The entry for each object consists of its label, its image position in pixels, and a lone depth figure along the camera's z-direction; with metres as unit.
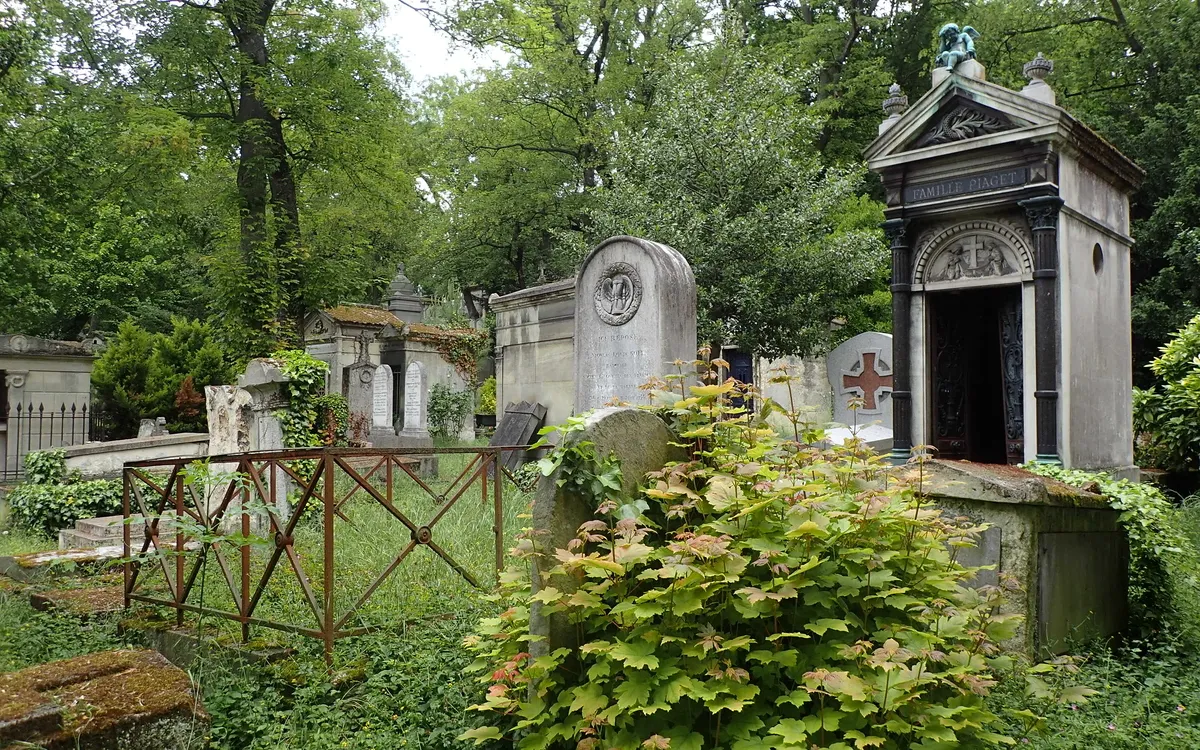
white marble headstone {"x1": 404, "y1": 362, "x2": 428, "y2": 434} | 18.62
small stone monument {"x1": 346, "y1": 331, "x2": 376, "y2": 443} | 16.38
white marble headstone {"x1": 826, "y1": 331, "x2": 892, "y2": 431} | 14.79
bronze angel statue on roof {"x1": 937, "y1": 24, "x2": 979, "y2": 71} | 8.42
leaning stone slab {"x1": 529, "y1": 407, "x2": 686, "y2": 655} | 3.12
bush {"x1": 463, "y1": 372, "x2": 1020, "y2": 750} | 2.62
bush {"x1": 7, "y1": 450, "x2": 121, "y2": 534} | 9.96
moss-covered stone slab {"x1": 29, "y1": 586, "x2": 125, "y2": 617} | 5.36
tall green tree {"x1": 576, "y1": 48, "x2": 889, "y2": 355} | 12.63
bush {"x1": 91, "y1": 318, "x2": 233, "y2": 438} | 17.98
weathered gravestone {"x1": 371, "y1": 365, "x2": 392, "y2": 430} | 17.14
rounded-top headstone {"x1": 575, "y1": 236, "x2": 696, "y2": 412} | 8.05
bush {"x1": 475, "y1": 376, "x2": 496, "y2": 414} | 24.91
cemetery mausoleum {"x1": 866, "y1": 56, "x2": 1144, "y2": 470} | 7.79
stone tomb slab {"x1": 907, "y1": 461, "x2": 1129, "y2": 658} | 4.14
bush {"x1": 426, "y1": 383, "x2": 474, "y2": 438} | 21.84
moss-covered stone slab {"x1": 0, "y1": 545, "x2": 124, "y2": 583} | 6.61
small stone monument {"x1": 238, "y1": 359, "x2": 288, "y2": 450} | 10.09
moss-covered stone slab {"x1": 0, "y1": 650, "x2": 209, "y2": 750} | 2.89
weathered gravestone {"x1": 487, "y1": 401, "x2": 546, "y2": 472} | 11.88
